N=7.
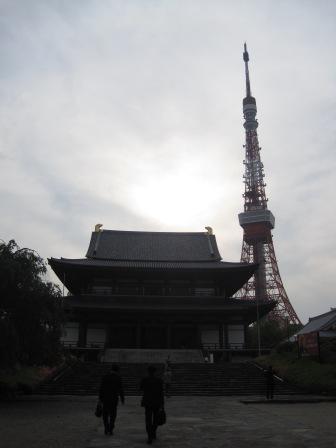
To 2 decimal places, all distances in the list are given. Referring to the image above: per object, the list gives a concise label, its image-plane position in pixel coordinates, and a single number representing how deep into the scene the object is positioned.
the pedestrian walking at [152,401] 8.10
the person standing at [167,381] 21.56
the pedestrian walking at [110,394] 8.91
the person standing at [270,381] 18.17
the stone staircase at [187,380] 22.28
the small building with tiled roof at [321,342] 22.77
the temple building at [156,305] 34.88
